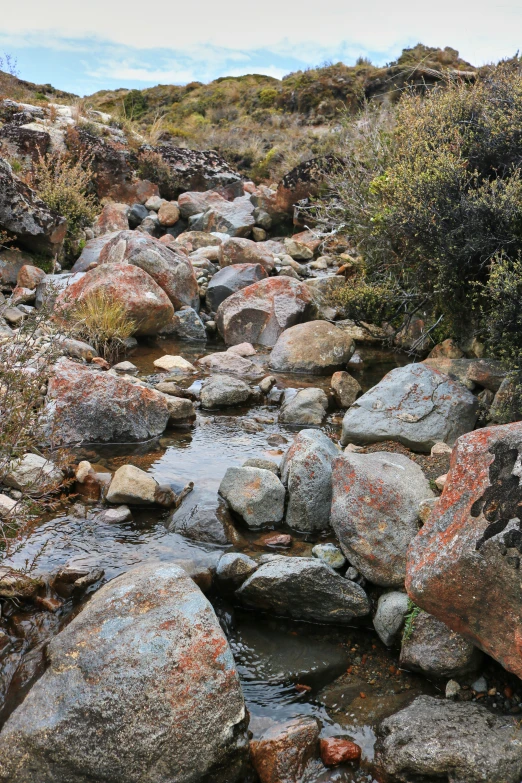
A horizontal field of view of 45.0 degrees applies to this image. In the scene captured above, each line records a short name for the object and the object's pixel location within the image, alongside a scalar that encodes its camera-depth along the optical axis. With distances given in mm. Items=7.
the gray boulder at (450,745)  3121
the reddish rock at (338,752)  3350
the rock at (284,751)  3262
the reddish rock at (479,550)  3236
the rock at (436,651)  3762
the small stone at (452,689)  3695
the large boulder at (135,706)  3086
